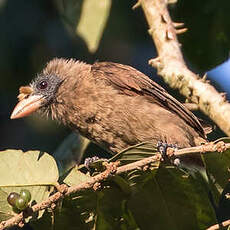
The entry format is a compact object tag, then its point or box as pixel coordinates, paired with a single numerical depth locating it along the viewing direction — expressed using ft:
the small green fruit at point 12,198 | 17.46
